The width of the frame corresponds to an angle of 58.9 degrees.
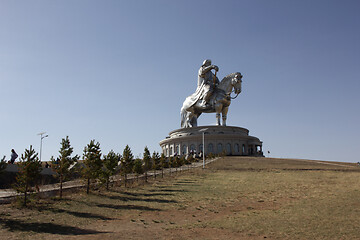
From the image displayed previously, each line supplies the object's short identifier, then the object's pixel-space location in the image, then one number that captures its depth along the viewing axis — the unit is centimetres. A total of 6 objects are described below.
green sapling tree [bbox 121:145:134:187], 1975
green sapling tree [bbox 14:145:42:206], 1228
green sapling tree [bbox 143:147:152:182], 2412
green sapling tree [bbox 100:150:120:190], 1648
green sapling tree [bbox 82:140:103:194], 1566
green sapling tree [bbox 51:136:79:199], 1502
